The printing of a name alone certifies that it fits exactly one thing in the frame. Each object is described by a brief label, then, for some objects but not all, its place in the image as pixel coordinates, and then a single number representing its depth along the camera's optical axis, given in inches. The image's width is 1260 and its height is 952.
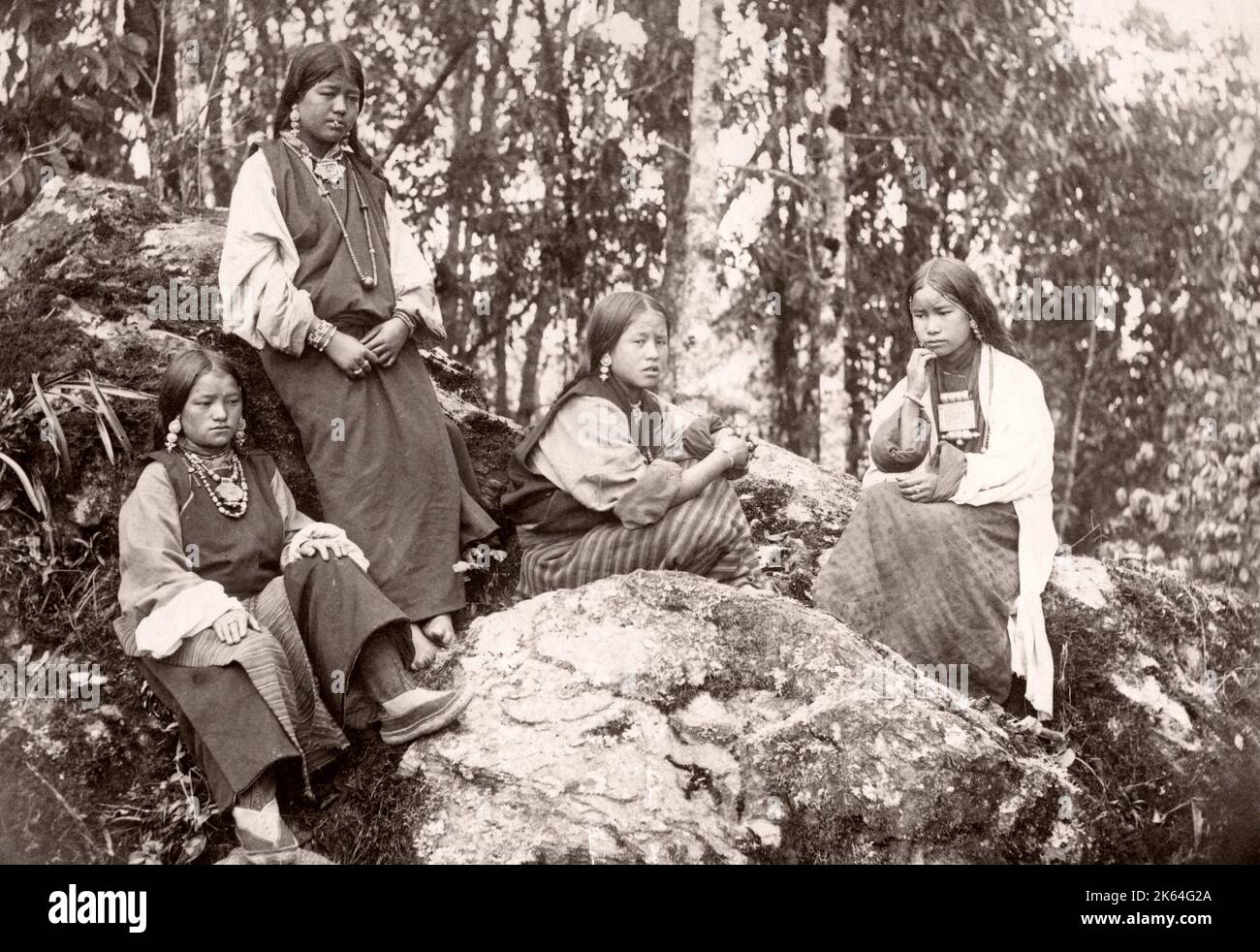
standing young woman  162.9
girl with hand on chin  162.6
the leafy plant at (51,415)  165.8
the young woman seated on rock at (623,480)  161.9
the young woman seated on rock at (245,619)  139.6
